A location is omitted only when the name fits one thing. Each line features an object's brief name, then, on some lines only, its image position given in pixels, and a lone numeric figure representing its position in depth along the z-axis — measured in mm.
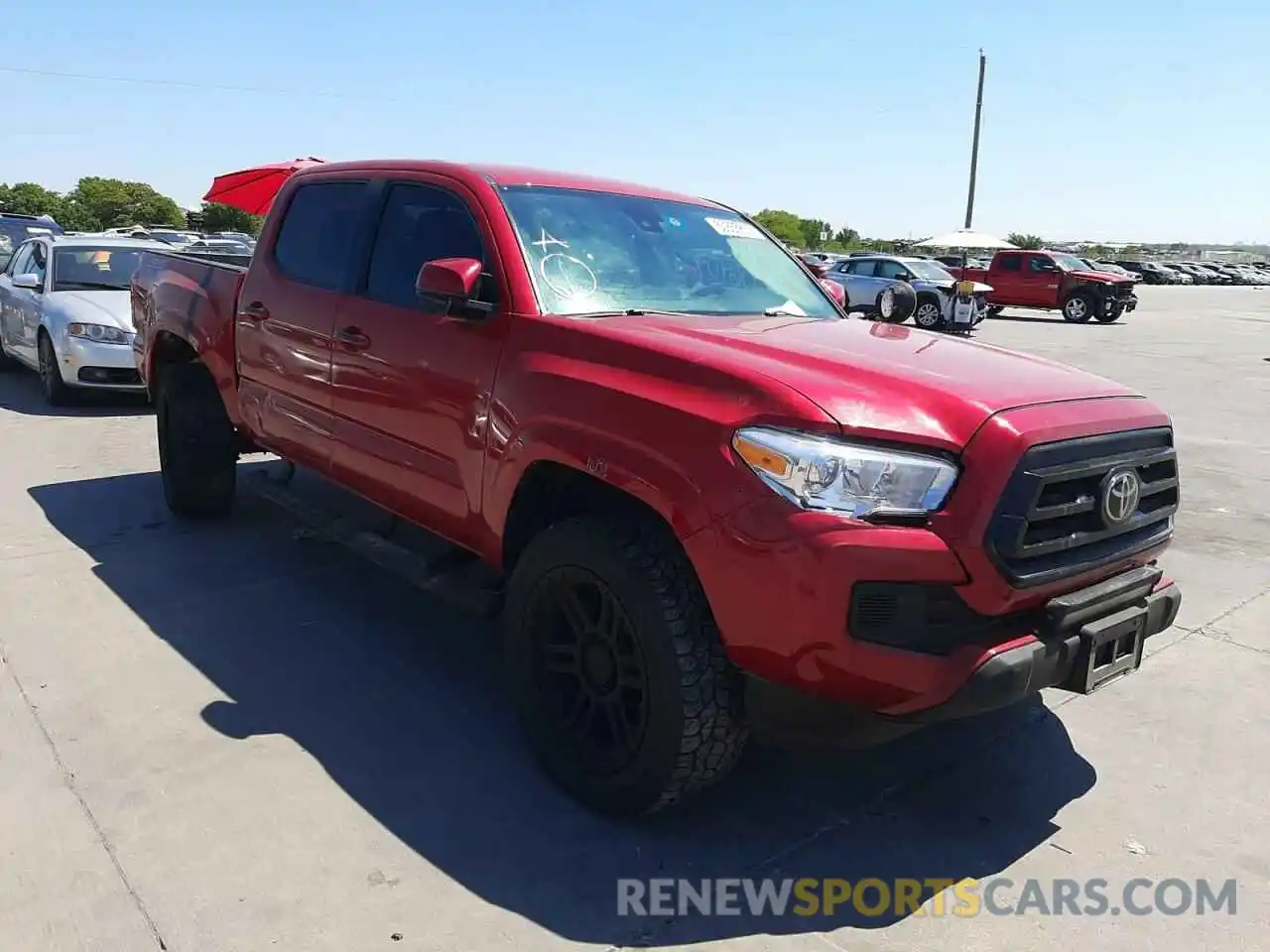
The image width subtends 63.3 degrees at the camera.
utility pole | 41750
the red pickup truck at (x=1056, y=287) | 26781
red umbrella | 11180
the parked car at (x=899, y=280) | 22594
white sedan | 9320
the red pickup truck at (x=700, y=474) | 2521
